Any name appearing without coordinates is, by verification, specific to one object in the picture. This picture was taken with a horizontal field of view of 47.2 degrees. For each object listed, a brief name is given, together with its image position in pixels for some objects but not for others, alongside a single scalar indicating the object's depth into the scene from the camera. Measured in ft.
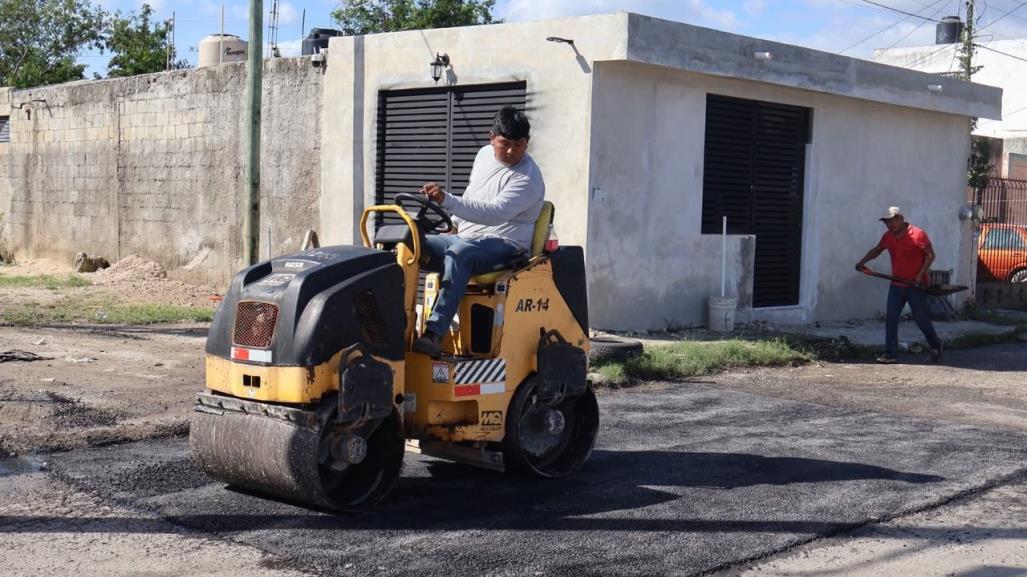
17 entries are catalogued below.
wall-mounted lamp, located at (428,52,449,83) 48.55
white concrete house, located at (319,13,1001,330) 44.39
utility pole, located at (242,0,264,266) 46.14
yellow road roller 18.90
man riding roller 21.17
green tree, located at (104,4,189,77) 109.19
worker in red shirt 43.52
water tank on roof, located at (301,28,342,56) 57.88
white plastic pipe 48.44
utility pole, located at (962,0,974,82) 101.09
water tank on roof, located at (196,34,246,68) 71.36
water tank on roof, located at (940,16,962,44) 147.23
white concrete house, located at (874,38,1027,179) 133.28
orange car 69.77
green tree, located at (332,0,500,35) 106.63
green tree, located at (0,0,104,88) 112.37
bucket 47.47
